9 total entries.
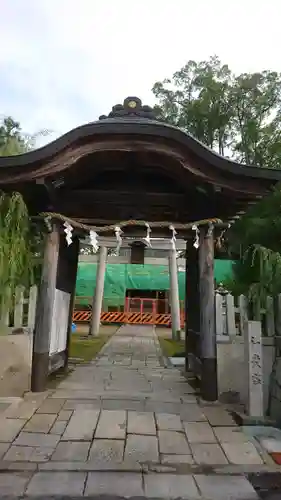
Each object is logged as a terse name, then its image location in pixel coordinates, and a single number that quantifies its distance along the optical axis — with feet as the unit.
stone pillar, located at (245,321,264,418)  15.24
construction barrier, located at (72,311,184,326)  82.33
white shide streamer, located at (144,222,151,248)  20.26
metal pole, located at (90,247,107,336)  56.34
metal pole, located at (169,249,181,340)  54.75
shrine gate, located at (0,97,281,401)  17.54
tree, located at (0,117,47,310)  17.87
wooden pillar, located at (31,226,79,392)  18.43
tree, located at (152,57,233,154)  66.69
